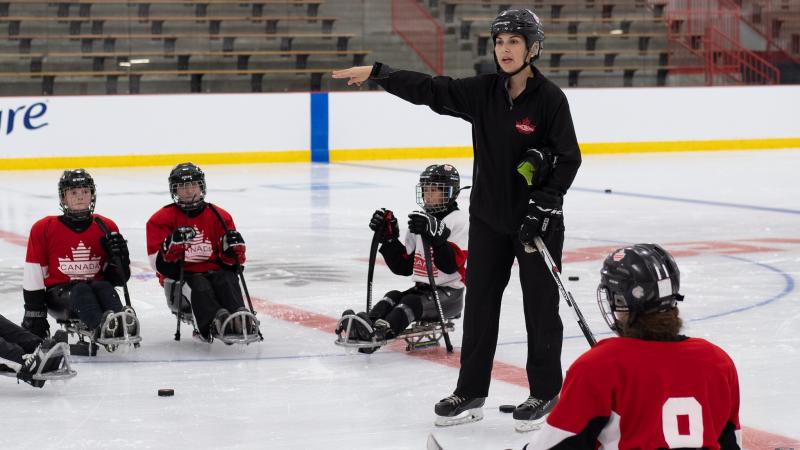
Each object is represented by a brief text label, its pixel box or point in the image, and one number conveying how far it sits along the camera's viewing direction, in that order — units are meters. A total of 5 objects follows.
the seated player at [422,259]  9.01
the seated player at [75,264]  9.31
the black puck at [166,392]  8.05
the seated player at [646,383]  3.83
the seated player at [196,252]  9.42
